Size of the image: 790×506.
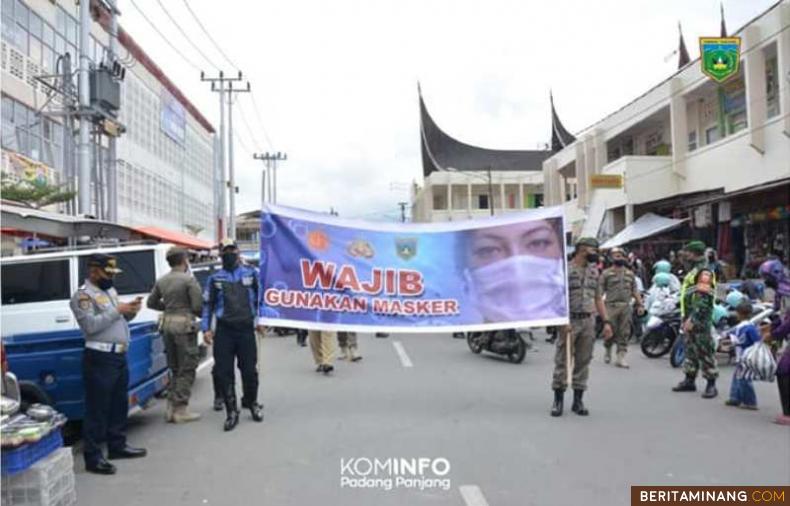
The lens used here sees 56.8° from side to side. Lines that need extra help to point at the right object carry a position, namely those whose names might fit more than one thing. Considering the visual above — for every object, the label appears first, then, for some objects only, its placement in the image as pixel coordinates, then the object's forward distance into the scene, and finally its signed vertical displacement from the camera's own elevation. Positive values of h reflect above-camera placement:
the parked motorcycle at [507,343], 11.46 -1.16
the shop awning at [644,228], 22.09 +1.25
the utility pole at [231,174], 44.08 +6.48
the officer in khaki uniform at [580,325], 7.66 -0.59
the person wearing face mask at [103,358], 5.82 -0.63
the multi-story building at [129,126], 22.19 +7.23
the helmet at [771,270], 9.28 -0.06
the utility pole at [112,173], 19.88 +3.14
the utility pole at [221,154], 41.86 +7.17
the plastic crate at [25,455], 4.25 -1.04
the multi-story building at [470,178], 64.62 +8.35
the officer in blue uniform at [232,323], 7.34 -0.45
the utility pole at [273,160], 68.12 +10.93
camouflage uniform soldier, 8.51 -0.61
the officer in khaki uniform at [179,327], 7.36 -0.49
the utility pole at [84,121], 17.08 +3.95
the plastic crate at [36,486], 4.32 -1.21
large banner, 8.04 +0.03
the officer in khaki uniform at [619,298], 11.33 -0.46
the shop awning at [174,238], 17.48 +1.17
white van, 9.61 +0.00
